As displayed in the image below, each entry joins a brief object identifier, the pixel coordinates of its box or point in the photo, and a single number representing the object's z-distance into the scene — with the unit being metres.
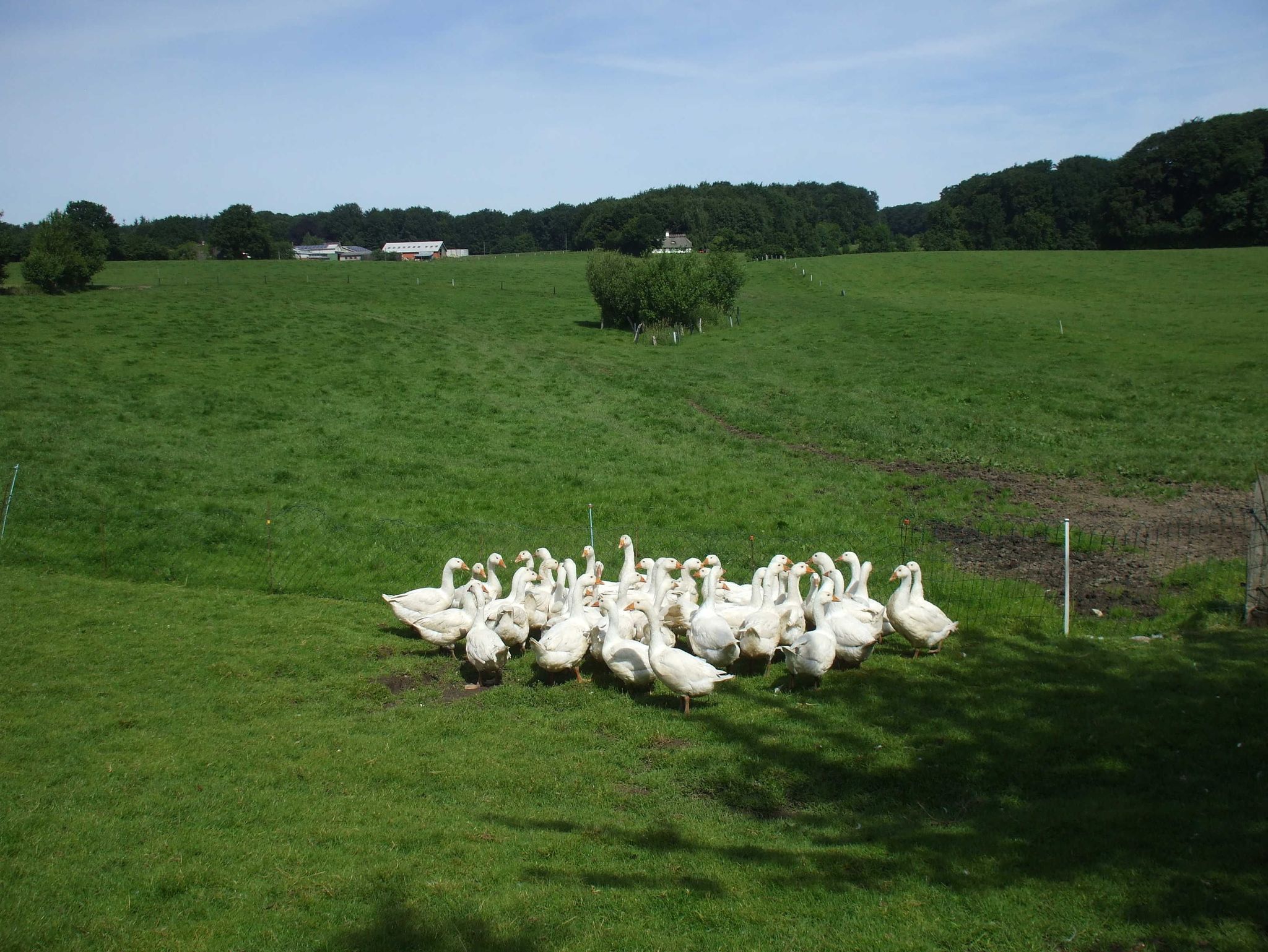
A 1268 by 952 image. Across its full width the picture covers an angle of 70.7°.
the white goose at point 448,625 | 13.41
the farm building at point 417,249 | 143.38
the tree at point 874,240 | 122.69
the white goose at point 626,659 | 11.73
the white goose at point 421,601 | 14.28
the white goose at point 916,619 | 12.75
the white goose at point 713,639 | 12.09
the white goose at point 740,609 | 12.86
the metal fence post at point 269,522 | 17.42
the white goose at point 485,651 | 12.20
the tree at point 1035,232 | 117.31
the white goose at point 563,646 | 12.20
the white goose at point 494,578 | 14.48
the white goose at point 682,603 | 13.63
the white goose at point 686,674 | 11.05
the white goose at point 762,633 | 12.38
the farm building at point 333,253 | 130.88
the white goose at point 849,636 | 12.13
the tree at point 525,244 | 153.50
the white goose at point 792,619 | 12.93
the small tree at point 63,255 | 53.84
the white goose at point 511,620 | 13.03
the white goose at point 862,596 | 12.56
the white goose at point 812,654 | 11.55
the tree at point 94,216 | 105.31
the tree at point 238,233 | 98.44
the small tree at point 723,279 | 57.34
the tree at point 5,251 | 55.30
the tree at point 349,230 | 188.75
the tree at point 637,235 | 109.44
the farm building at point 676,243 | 112.62
